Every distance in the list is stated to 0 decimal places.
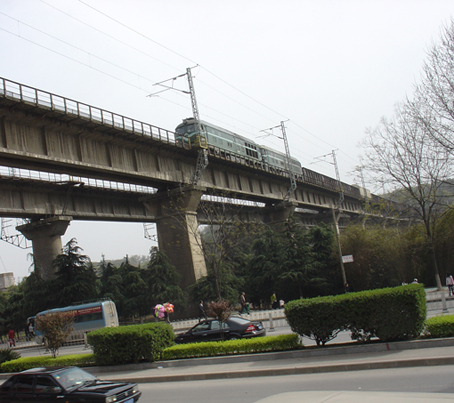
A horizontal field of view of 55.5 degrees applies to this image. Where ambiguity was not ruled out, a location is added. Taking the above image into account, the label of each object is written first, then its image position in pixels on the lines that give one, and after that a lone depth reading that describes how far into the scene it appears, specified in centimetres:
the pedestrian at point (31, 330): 3816
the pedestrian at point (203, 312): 2997
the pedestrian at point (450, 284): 2692
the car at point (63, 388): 902
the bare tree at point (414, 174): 2683
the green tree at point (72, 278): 3884
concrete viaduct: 2441
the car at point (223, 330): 1683
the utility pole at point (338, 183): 6459
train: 3641
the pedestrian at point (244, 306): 3078
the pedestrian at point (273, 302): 3806
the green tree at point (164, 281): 3841
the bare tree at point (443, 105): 1705
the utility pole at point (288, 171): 4980
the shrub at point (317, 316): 1223
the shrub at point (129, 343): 1483
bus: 3366
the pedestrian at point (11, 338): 3540
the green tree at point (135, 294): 4031
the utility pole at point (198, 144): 3419
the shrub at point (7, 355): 1823
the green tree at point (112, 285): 4386
